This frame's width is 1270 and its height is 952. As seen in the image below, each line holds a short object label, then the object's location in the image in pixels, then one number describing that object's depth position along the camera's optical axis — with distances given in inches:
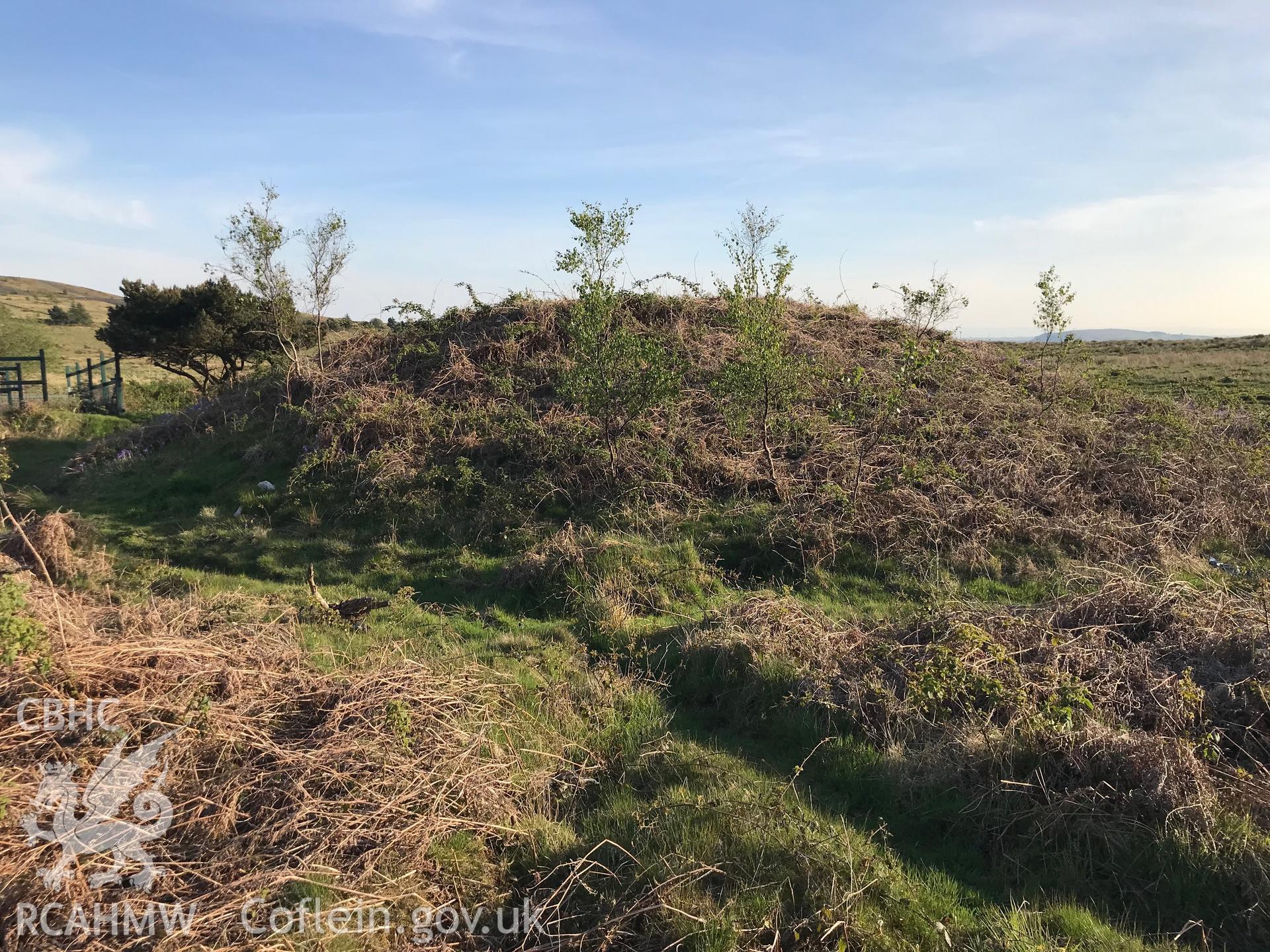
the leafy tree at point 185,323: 965.8
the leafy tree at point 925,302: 557.0
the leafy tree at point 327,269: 645.3
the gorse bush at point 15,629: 154.8
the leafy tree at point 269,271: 631.2
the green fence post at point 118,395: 911.0
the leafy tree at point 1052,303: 563.3
